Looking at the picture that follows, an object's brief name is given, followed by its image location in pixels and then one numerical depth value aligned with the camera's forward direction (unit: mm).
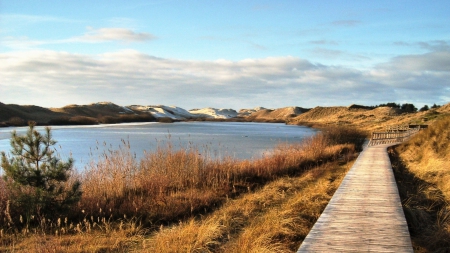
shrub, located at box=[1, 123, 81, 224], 6946
